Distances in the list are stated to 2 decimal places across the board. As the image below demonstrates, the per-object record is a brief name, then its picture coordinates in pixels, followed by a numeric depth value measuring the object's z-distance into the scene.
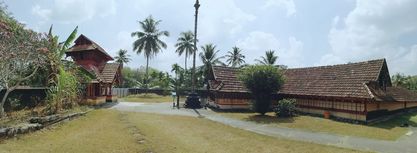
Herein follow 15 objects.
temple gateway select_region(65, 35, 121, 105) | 29.41
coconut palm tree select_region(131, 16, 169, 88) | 52.00
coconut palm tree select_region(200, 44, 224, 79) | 53.41
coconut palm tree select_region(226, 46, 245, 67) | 58.97
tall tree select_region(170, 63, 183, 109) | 53.84
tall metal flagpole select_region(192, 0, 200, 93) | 30.67
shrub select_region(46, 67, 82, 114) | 18.91
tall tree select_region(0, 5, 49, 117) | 15.16
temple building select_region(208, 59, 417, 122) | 22.00
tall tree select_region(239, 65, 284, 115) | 24.86
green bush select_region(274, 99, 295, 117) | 24.03
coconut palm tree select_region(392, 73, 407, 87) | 44.93
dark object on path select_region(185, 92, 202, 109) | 30.17
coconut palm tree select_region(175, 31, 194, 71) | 55.16
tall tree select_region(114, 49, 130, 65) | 64.56
